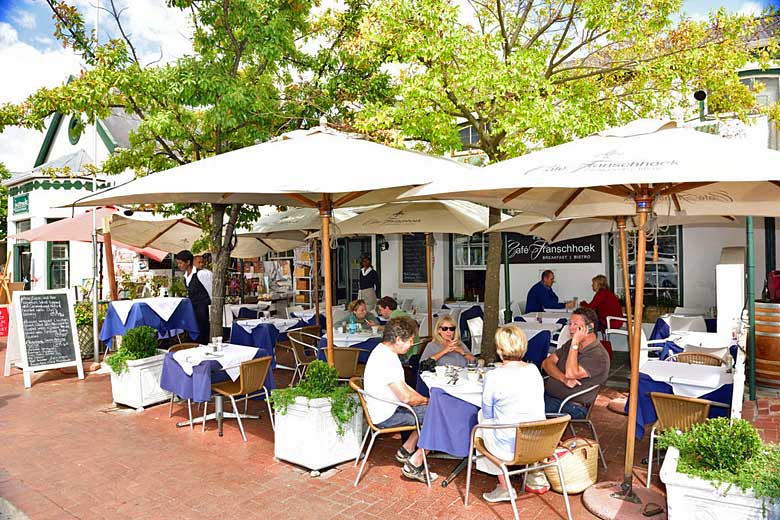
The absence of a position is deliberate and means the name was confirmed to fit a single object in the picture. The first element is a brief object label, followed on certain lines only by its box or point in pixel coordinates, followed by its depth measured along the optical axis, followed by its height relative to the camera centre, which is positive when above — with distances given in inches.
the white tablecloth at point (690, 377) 171.0 -37.6
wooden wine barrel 259.0 -40.7
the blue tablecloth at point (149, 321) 361.4 -36.8
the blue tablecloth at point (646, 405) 177.0 -47.2
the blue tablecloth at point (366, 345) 273.7 -40.8
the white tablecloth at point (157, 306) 363.6 -27.0
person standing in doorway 477.1 -13.2
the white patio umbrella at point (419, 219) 271.1 +19.6
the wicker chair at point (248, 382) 225.6 -48.1
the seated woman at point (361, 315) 305.6 -29.5
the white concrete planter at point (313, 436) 189.8 -59.6
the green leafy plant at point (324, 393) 192.4 -44.9
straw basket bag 167.2 -61.8
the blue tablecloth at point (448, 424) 167.6 -48.6
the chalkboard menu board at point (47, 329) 344.8 -39.0
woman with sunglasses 216.5 -33.0
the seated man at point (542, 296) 382.0 -25.7
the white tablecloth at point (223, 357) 233.8 -39.3
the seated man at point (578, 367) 191.9 -37.7
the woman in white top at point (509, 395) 154.9 -37.4
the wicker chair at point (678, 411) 162.4 -45.0
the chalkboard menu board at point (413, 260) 522.6 +0.0
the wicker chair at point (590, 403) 185.3 -47.3
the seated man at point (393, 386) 180.7 -39.9
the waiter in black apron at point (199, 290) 353.7 -17.1
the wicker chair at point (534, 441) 146.8 -48.1
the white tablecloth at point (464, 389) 173.0 -40.0
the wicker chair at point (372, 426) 179.3 -52.6
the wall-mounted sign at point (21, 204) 743.1 +82.7
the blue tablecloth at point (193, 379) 226.2 -47.7
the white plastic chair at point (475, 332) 338.3 -43.6
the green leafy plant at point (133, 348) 280.2 -42.0
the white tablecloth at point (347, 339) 274.7 -37.7
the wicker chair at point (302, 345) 288.5 -44.3
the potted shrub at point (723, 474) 121.8 -48.8
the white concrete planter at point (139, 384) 276.8 -58.8
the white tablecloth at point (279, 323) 328.5 -36.1
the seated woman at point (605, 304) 332.8 -27.7
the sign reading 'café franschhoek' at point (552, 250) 435.1 +5.8
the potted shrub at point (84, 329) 412.5 -46.2
